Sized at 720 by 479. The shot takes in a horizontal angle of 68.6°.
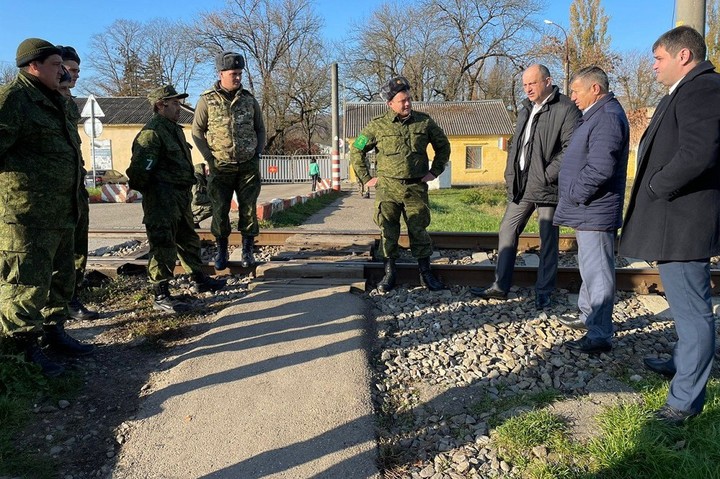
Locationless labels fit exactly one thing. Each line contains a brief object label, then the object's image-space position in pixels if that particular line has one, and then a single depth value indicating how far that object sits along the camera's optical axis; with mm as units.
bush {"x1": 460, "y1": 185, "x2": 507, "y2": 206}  15186
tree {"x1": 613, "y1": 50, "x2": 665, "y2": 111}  36956
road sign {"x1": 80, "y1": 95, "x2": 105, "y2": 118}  15667
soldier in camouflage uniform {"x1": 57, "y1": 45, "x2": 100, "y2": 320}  4520
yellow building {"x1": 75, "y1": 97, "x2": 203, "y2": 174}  35250
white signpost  15703
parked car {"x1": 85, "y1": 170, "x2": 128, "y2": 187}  29859
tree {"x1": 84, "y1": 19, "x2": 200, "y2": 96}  53750
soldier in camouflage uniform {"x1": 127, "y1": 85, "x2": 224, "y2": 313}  4629
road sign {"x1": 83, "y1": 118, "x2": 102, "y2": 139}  16078
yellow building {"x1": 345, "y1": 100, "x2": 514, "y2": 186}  34719
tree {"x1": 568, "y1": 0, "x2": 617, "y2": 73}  33188
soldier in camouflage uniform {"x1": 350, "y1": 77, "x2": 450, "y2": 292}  5219
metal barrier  36125
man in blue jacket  3564
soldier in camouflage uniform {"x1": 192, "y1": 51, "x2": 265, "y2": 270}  5539
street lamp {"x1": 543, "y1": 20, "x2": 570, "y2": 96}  24280
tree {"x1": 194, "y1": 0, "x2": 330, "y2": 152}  45406
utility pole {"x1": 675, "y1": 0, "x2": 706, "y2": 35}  6484
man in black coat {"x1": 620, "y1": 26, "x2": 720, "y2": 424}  2727
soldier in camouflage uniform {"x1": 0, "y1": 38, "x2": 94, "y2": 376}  3361
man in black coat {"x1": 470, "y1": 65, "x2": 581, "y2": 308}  4547
